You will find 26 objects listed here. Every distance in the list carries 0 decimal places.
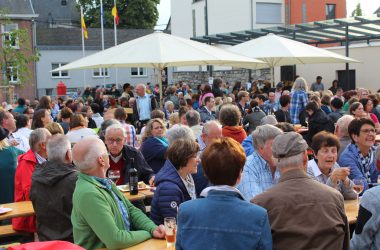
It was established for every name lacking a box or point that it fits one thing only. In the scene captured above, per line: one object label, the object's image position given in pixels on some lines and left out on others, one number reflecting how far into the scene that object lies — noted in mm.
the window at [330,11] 43472
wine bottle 6012
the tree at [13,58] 29184
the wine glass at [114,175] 5842
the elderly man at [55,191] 5113
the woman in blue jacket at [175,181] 4359
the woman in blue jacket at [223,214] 2922
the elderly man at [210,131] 6609
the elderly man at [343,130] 7116
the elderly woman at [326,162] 5266
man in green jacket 3906
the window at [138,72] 48531
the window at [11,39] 29119
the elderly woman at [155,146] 7160
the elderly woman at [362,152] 6168
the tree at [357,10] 84375
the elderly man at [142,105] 12781
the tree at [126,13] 56000
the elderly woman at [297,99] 11820
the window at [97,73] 46875
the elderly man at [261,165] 4838
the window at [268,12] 40594
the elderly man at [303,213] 3223
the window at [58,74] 46094
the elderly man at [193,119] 8461
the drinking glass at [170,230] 3982
